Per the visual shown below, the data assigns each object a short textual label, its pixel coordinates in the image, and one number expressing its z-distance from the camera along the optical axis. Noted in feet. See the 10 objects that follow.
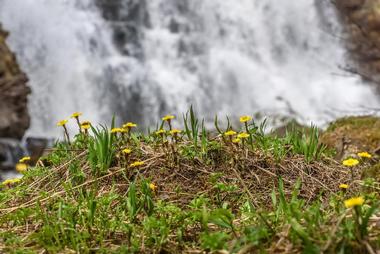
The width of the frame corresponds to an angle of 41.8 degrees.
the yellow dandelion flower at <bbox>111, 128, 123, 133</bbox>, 8.97
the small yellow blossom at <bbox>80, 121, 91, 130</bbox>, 9.52
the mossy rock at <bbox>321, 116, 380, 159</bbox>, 12.96
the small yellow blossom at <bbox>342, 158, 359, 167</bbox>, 7.01
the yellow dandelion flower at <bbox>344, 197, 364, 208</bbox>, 4.77
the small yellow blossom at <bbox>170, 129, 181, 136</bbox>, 8.90
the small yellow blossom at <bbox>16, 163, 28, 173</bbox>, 9.79
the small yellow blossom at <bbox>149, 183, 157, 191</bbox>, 7.79
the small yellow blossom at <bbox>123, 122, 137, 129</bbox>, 8.98
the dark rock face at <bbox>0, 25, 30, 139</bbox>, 34.06
